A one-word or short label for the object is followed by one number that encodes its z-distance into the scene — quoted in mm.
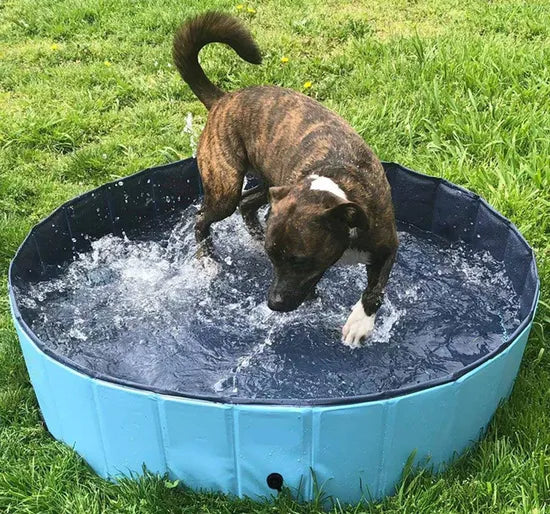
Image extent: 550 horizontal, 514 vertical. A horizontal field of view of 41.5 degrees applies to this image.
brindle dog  3049
